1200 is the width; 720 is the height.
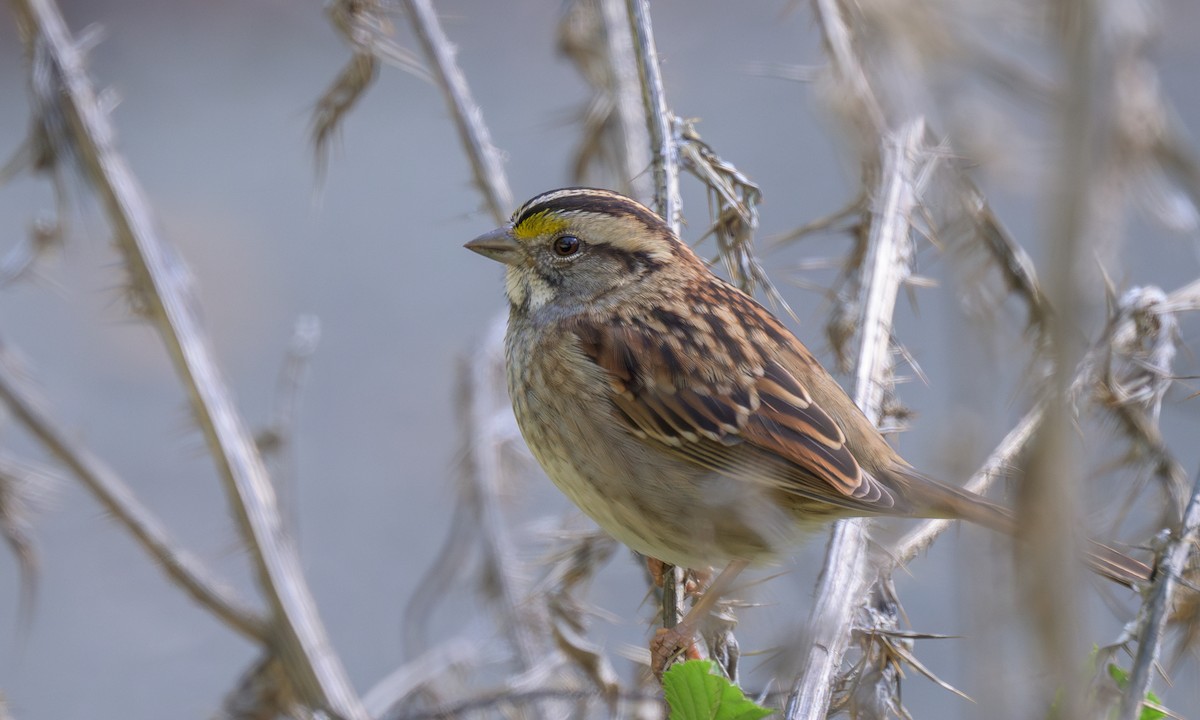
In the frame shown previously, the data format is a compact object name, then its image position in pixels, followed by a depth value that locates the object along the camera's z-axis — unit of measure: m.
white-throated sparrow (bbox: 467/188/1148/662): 5.09
